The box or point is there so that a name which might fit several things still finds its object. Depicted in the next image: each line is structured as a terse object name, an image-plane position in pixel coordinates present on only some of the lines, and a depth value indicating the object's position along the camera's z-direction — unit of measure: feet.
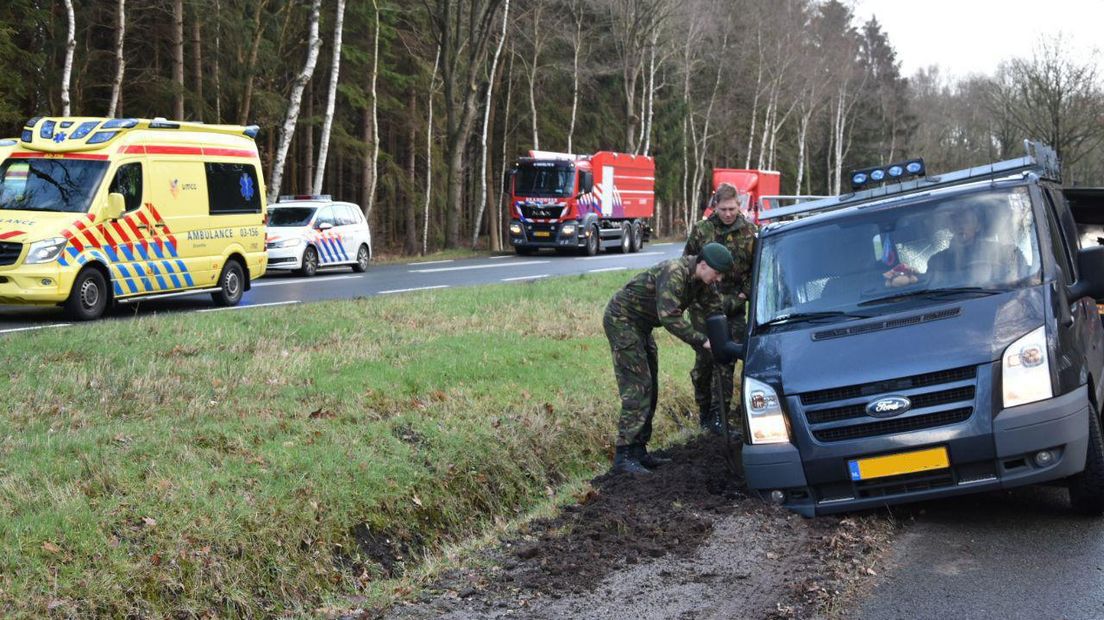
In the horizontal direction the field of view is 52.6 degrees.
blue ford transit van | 18.98
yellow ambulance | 48.19
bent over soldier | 26.68
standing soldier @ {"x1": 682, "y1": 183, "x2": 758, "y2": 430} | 29.96
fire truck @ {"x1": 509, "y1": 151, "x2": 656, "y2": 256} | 116.57
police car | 80.89
